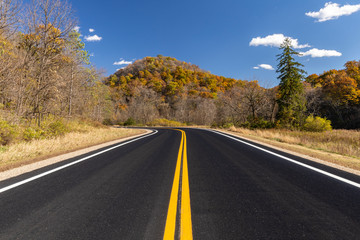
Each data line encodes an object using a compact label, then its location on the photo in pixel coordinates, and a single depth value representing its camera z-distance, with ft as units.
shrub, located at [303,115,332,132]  77.82
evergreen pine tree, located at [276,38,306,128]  85.66
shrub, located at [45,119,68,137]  38.40
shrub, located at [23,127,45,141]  31.68
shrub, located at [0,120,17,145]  27.22
